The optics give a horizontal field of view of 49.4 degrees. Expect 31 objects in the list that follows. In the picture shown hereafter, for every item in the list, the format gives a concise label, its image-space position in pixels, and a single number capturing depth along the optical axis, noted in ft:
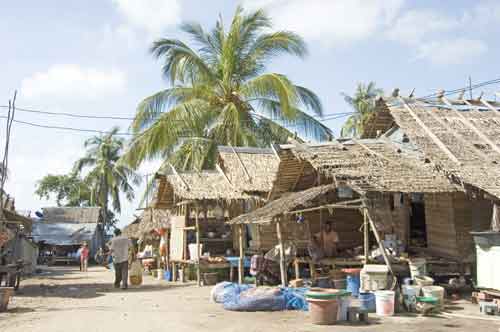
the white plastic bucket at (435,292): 31.13
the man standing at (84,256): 82.64
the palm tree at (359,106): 103.50
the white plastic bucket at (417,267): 33.88
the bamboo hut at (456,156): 35.86
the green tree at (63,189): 160.35
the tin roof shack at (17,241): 57.93
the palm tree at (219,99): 65.00
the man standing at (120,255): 47.37
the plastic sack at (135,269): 51.08
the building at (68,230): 111.04
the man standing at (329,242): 43.75
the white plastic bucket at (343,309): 29.09
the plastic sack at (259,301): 32.58
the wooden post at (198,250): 50.24
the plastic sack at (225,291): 35.26
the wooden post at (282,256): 40.04
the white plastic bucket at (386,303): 30.40
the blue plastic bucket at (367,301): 30.14
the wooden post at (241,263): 46.35
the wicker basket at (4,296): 32.86
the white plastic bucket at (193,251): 52.13
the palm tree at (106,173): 125.80
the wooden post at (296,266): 40.62
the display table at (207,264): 51.36
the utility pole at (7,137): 36.96
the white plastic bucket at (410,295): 31.12
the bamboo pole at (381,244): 33.06
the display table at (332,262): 38.37
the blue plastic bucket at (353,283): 34.71
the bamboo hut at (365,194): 36.27
